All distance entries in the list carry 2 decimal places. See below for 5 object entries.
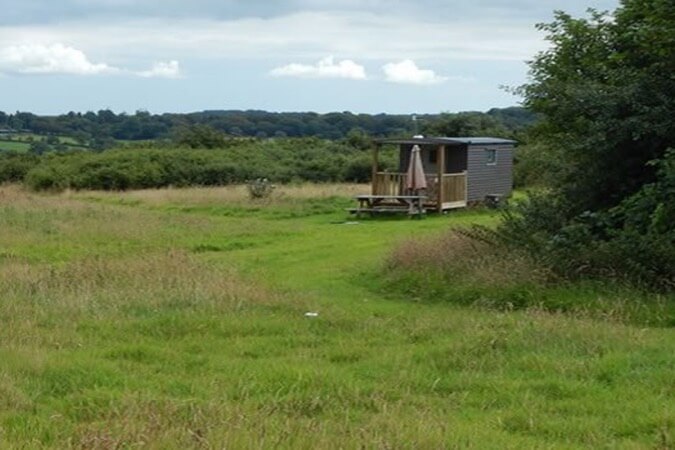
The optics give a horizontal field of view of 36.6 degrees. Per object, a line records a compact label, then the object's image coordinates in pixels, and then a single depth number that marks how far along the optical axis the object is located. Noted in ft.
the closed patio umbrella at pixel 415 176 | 101.96
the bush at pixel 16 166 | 198.70
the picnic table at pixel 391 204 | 102.01
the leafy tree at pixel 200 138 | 226.46
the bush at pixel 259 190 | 120.06
